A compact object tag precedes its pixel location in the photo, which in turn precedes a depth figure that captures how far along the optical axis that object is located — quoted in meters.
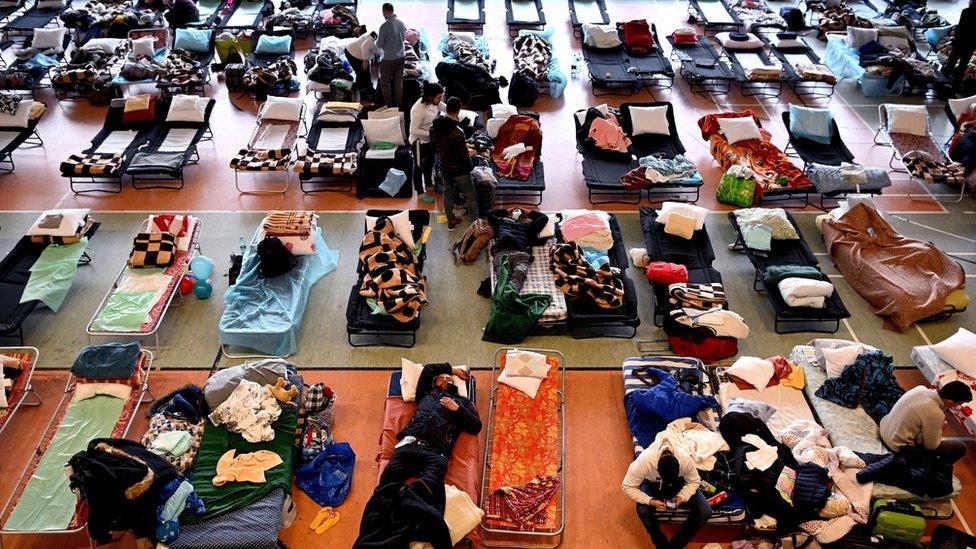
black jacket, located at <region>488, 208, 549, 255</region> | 9.74
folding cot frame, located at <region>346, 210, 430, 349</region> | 8.88
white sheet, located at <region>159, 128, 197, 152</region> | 11.90
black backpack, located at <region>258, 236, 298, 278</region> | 9.37
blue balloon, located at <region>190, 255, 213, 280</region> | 9.67
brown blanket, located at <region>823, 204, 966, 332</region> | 9.38
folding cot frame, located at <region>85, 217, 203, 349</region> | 8.73
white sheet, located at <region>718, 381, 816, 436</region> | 8.00
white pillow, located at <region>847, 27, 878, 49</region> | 14.90
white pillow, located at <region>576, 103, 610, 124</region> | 12.18
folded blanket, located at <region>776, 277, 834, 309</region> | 9.03
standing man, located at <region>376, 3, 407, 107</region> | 12.27
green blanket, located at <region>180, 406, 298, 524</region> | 6.98
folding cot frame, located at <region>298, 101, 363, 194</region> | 11.66
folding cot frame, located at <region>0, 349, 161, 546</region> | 6.99
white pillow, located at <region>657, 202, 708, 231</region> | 10.07
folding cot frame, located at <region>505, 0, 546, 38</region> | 15.96
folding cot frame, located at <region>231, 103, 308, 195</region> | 11.59
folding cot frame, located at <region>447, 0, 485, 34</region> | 15.85
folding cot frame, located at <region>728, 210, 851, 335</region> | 9.11
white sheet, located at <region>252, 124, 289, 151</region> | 11.96
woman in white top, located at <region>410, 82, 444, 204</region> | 10.91
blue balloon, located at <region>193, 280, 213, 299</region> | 9.59
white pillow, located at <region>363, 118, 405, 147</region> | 11.82
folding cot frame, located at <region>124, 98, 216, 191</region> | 11.45
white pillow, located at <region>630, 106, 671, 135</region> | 12.19
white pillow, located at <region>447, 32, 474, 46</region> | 14.54
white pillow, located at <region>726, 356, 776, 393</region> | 8.11
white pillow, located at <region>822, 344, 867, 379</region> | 8.22
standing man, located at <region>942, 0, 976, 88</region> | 13.88
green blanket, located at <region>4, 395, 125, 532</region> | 6.90
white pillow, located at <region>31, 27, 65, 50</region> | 14.55
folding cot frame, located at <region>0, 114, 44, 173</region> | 11.80
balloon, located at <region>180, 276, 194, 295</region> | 9.64
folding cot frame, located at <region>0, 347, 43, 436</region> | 7.87
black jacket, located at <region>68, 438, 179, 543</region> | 6.61
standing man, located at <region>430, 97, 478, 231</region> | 10.10
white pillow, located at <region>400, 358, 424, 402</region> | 7.93
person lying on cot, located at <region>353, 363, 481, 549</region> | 6.57
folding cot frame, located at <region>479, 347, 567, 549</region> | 7.03
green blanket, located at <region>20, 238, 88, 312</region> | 9.13
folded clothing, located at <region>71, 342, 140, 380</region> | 8.07
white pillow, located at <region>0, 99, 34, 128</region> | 12.12
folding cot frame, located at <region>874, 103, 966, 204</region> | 11.93
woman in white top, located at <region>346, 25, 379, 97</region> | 13.28
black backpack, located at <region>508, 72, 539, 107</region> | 13.52
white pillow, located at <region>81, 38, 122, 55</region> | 14.31
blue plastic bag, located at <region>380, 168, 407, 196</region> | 11.38
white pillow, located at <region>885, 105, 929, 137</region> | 12.33
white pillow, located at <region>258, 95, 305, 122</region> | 12.46
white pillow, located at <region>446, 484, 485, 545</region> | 6.75
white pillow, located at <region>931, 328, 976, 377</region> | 8.22
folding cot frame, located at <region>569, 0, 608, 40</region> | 15.96
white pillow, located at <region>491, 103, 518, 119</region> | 12.09
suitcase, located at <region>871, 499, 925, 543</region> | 6.89
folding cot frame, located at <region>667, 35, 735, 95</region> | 14.12
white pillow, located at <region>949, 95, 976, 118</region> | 12.69
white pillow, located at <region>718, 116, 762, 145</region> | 11.98
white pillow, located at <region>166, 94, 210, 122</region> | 12.36
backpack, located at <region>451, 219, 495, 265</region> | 10.13
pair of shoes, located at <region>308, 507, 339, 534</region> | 7.18
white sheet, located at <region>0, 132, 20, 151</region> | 11.89
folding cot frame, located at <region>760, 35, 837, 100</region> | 14.10
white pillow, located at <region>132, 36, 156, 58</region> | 14.09
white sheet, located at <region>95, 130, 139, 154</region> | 11.75
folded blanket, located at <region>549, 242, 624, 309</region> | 9.04
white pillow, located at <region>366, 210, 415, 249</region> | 9.79
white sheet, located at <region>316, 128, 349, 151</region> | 11.90
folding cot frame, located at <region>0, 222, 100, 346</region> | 8.73
